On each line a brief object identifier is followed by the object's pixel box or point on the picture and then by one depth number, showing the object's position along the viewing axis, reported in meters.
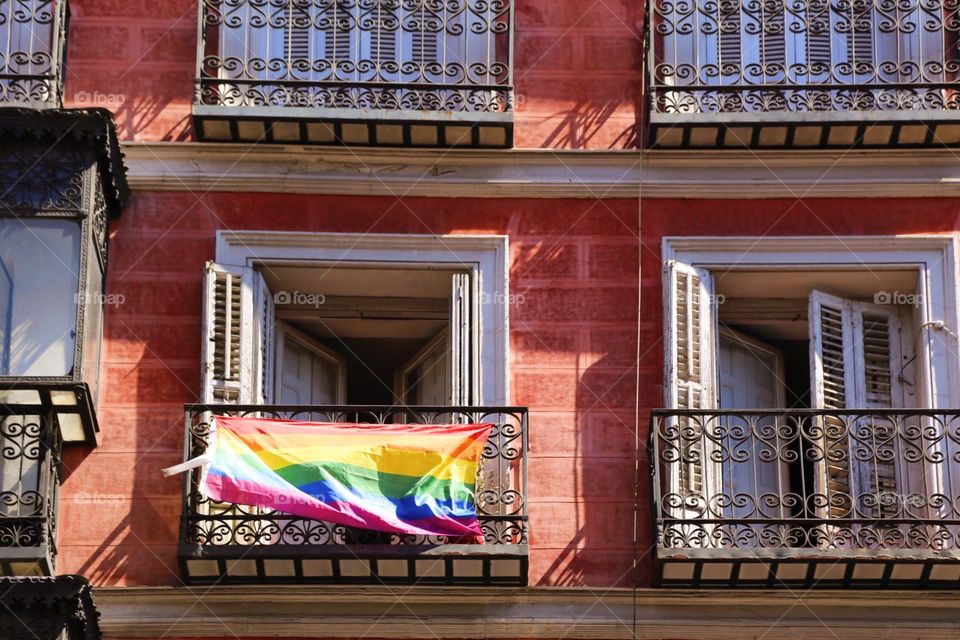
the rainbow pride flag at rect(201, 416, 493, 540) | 17.83
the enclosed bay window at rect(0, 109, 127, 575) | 17.92
